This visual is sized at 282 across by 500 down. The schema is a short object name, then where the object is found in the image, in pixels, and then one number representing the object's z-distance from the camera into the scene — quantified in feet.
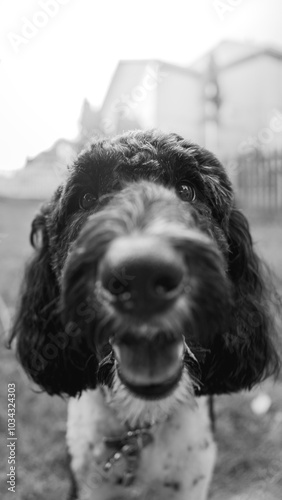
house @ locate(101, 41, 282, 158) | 22.60
